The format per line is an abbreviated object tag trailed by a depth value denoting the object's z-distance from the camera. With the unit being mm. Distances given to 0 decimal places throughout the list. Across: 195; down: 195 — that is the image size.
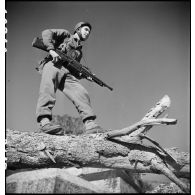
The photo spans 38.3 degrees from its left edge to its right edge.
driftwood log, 3438
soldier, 3900
